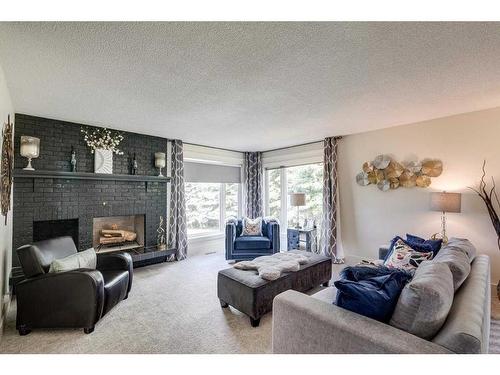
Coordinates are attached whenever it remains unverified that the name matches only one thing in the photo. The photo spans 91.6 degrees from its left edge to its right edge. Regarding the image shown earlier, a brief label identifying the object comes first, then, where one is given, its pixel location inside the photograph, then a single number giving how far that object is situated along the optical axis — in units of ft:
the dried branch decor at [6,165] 7.41
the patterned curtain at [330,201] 14.35
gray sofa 3.54
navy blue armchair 14.14
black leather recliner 7.14
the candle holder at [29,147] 9.83
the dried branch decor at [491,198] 9.35
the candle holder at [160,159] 14.42
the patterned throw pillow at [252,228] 15.26
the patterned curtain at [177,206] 15.06
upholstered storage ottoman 7.60
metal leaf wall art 11.47
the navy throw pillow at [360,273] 5.43
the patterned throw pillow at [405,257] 7.91
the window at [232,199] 19.04
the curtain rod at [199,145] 16.20
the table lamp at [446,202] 9.88
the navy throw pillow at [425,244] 8.31
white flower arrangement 12.24
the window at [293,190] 16.49
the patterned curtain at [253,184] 19.21
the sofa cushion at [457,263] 5.24
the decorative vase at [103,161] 12.35
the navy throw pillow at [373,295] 4.38
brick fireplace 10.50
